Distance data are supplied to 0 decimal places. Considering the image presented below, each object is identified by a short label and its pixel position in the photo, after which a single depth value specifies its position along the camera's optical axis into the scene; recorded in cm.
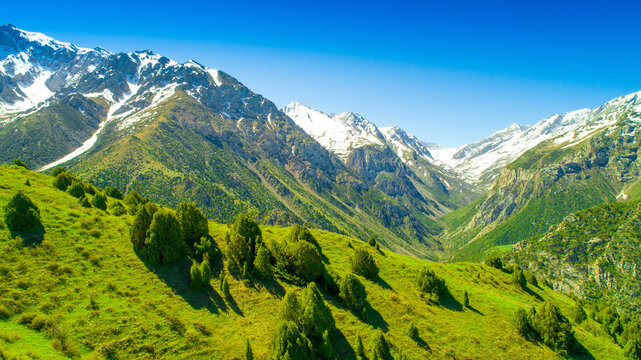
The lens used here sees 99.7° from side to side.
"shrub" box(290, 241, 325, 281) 5181
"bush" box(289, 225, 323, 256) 6192
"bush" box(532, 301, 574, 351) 5134
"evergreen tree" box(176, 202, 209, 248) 5134
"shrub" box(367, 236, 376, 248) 8388
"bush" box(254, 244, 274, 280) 4878
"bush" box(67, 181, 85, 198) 6018
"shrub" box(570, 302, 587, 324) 7044
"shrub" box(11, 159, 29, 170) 6819
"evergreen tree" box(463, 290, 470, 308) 5950
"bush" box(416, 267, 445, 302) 5938
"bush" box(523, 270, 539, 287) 9373
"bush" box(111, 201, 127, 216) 5716
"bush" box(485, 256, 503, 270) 9838
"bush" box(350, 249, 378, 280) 6122
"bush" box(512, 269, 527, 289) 8625
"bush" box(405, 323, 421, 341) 4525
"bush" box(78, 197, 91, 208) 5579
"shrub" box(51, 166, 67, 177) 6480
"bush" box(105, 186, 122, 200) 7719
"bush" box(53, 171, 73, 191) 6216
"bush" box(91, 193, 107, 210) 5859
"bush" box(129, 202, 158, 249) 4594
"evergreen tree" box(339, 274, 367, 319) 4781
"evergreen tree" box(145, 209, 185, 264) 4441
